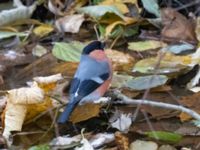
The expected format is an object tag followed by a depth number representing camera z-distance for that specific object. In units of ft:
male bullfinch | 22.33
